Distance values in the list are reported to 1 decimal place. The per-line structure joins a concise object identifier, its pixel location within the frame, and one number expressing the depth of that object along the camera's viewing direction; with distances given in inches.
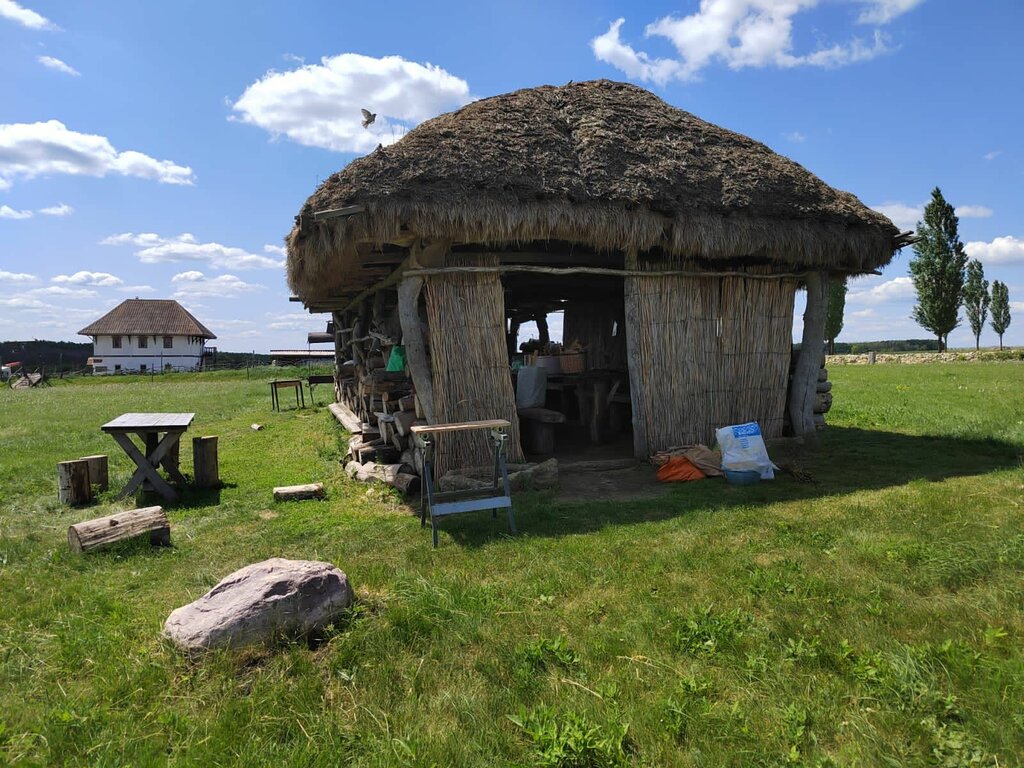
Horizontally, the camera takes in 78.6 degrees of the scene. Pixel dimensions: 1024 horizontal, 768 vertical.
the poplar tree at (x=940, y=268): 1332.4
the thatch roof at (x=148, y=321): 1849.2
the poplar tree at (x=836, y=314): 1505.9
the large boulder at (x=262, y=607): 116.8
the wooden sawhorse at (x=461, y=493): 188.9
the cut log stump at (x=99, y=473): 268.2
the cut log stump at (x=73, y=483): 247.6
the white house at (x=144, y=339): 1845.5
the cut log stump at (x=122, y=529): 181.3
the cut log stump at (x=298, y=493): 255.0
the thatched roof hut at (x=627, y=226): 251.4
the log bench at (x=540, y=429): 318.7
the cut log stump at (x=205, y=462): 277.6
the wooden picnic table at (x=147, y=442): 252.4
